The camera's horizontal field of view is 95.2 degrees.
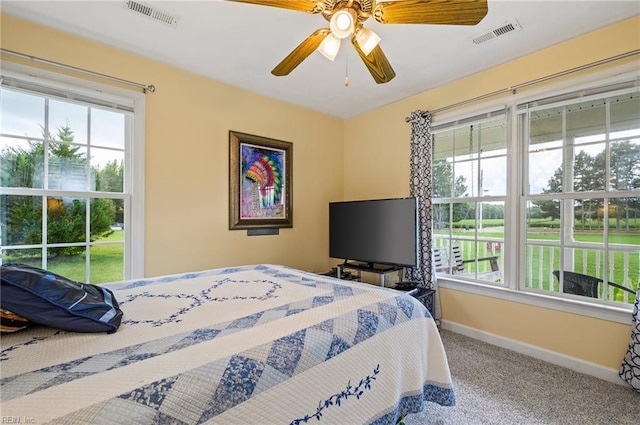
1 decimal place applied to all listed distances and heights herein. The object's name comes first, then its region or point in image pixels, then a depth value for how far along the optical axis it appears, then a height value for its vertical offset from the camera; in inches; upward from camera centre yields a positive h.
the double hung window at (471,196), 110.5 +6.7
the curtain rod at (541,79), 81.7 +43.6
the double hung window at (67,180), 82.8 +9.6
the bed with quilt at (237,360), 29.1 -18.0
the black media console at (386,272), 114.0 -30.2
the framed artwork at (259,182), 122.9 +13.3
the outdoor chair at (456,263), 112.1 -21.0
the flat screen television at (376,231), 113.3 -8.1
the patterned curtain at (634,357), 75.7 -37.9
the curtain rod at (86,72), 79.7 +42.6
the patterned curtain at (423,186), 119.3 +10.9
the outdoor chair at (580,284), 90.4 -22.3
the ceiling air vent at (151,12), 77.2 +54.4
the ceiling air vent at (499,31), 83.2 +54.0
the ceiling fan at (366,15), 57.1 +41.1
